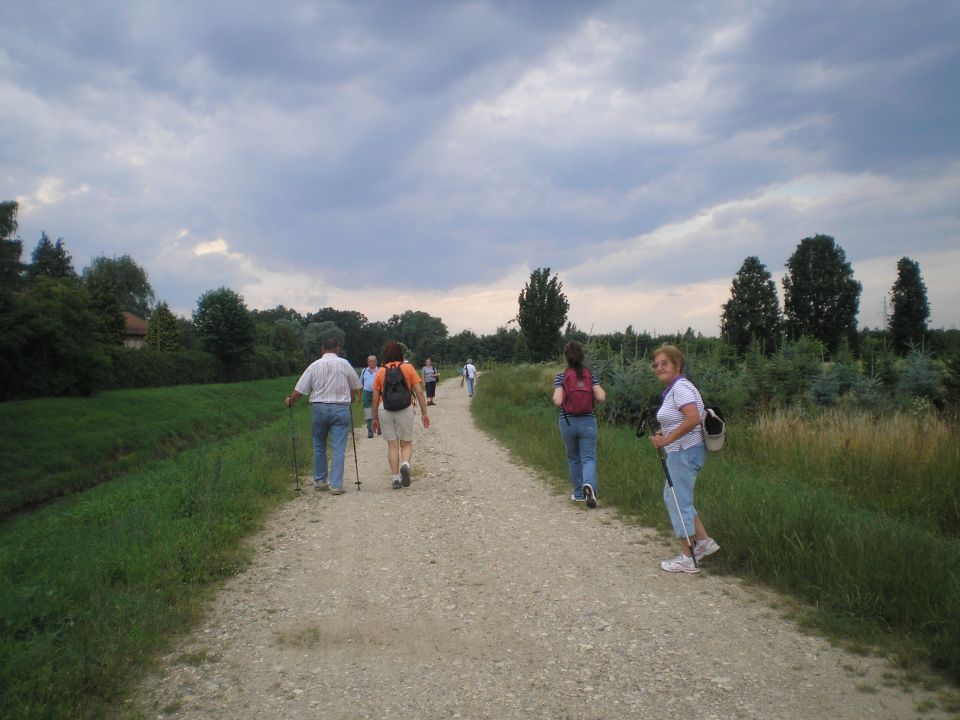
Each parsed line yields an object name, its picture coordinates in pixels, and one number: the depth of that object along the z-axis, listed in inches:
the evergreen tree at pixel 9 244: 1441.9
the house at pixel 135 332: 2500.0
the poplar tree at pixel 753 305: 1724.9
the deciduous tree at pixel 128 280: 2837.1
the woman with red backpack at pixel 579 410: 299.1
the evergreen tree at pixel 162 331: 2359.4
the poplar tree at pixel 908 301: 1672.0
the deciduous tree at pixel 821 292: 1647.4
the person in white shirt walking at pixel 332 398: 343.0
